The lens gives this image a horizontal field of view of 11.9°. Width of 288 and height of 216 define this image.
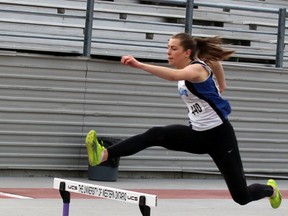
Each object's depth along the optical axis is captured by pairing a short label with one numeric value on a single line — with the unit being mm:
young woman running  12943
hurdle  11489
